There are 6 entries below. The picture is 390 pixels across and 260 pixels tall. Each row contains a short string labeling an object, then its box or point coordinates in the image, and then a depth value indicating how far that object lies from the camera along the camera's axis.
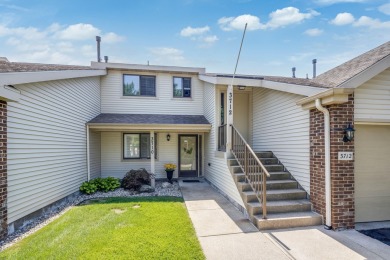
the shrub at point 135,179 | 7.78
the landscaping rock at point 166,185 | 8.34
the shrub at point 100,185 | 7.42
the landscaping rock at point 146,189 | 7.71
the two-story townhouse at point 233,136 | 4.27
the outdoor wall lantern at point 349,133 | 4.21
